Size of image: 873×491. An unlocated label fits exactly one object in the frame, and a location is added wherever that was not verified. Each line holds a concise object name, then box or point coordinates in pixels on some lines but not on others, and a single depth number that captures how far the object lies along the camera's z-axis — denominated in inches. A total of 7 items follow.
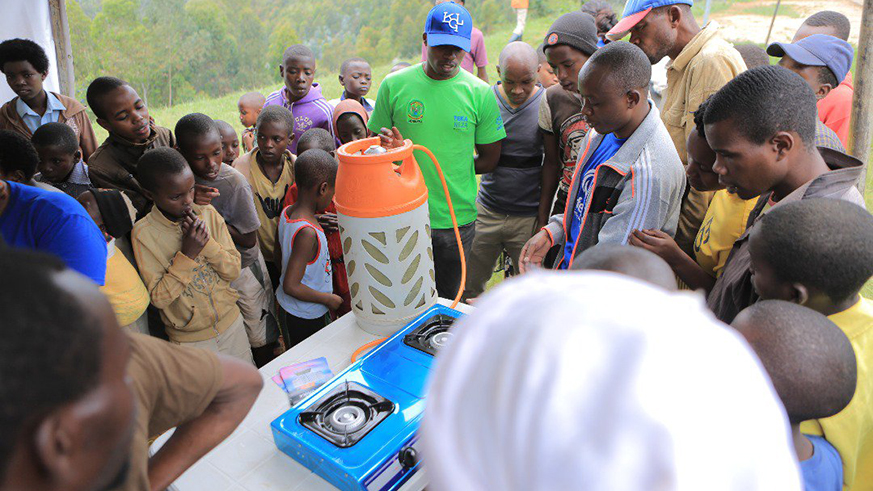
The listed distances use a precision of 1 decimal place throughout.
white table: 55.3
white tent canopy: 170.6
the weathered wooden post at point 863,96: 134.9
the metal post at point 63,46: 183.9
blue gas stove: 52.9
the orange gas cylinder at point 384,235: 73.7
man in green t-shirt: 118.7
